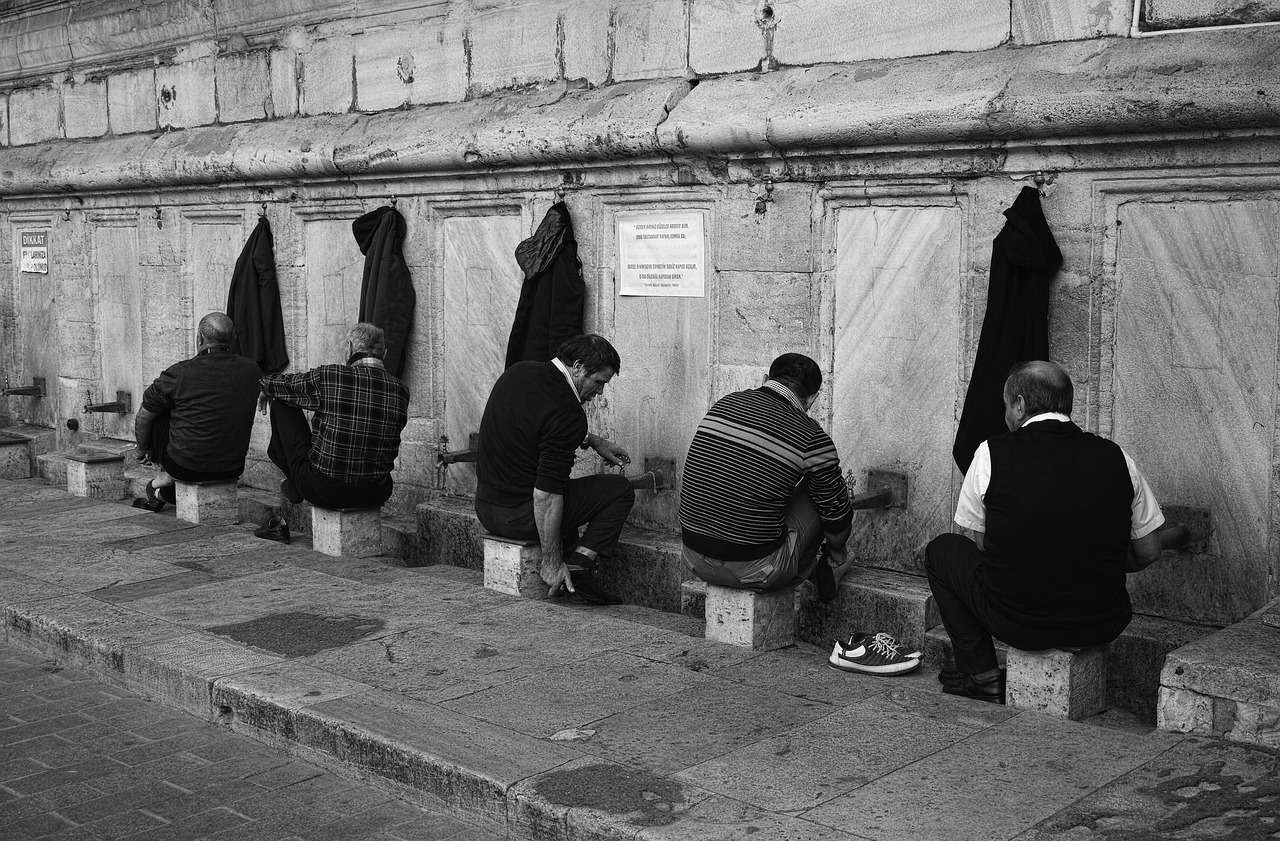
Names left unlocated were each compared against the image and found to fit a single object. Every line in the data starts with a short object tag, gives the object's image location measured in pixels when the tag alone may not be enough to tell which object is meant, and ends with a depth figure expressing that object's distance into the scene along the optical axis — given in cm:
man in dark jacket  893
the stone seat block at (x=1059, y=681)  516
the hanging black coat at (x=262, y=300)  1010
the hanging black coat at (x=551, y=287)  798
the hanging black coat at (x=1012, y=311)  596
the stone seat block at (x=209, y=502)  927
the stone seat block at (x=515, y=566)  722
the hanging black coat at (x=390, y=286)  899
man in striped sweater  593
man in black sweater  685
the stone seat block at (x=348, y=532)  820
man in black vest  499
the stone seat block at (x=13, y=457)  1205
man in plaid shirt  781
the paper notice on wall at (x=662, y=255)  747
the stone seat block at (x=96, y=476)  1052
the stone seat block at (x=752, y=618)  616
